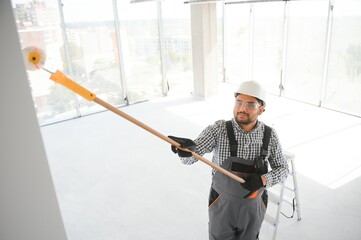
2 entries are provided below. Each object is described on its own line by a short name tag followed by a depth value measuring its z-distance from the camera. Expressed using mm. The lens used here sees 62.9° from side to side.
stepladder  2806
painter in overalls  1931
